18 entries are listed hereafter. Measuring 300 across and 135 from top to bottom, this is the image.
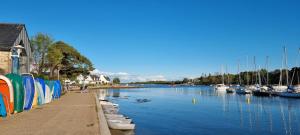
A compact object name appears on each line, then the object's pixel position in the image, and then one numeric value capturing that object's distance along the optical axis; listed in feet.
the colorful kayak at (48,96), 58.06
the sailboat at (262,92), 151.00
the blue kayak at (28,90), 42.06
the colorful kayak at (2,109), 32.75
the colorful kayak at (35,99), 47.92
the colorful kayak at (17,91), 36.68
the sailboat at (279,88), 160.57
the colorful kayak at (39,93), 51.21
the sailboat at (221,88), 235.85
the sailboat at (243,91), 176.59
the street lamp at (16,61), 46.82
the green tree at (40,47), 107.69
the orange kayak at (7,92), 34.23
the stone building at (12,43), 56.35
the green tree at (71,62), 152.05
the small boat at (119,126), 36.99
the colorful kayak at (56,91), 72.43
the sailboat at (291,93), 130.49
